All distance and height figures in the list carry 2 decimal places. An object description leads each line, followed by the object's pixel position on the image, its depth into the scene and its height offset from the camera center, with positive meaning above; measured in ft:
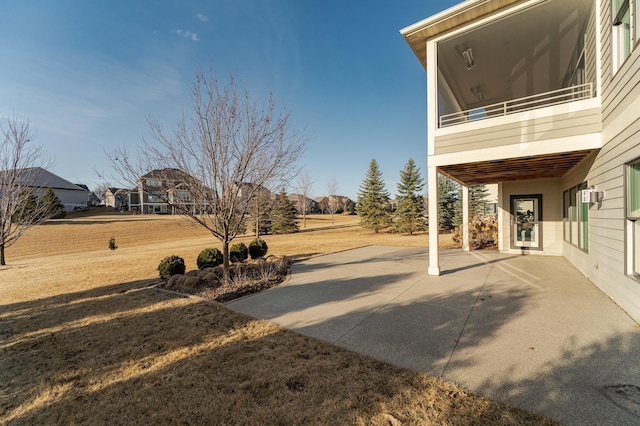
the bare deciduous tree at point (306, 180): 84.30 +11.34
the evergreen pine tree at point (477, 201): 77.10 +2.74
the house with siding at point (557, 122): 12.85 +5.59
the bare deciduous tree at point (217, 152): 20.35 +4.87
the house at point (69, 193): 134.58 +11.89
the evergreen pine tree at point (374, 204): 87.30 +2.53
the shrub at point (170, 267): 22.98 -4.71
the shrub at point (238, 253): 30.01 -4.56
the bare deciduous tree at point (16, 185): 33.63 +4.00
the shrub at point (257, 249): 32.58 -4.52
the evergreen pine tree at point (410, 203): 77.36 +2.42
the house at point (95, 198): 204.26 +13.17
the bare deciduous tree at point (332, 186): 133.59 +13.14
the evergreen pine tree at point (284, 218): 91.91 -1.99
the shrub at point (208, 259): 25.71 -4.51
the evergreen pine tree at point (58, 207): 78.26 +2.63
